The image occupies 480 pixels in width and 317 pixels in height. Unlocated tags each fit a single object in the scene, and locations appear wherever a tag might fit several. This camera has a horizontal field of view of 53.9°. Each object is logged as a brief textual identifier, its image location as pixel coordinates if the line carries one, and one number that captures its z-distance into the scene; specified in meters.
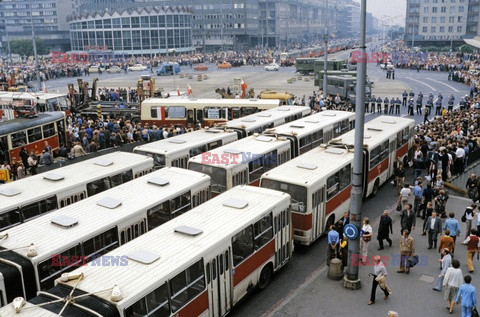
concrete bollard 14.15
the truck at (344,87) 46.53
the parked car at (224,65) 90.51
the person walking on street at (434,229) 15.48
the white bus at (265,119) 24.23
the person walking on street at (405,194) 18.22
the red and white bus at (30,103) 33.28
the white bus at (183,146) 19.31
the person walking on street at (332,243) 14.35
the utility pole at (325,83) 39.62
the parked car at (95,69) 84.26
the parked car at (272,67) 85.12
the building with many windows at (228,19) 144.25
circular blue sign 13.07
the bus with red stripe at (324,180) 15.59
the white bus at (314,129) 22.10
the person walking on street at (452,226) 14.67
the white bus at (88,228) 10.56
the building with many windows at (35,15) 162.25
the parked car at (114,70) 85.38
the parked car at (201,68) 85.76
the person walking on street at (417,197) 18.09
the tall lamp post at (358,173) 12.40
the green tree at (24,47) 124.69
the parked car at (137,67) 88.62
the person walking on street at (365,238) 14.66
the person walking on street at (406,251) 14.05
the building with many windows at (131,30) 112.12
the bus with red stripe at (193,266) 8.98
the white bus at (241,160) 17.56
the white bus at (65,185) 13.85
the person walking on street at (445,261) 12.85
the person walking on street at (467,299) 11.11
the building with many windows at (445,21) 126.00
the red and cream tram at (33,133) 24.67
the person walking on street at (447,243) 13.97
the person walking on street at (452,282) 12.02
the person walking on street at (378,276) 12.56
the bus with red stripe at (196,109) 31.59
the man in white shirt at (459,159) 22.33
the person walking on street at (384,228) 15.72
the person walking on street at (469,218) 16.06
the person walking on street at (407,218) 15.91
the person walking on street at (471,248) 14.09
